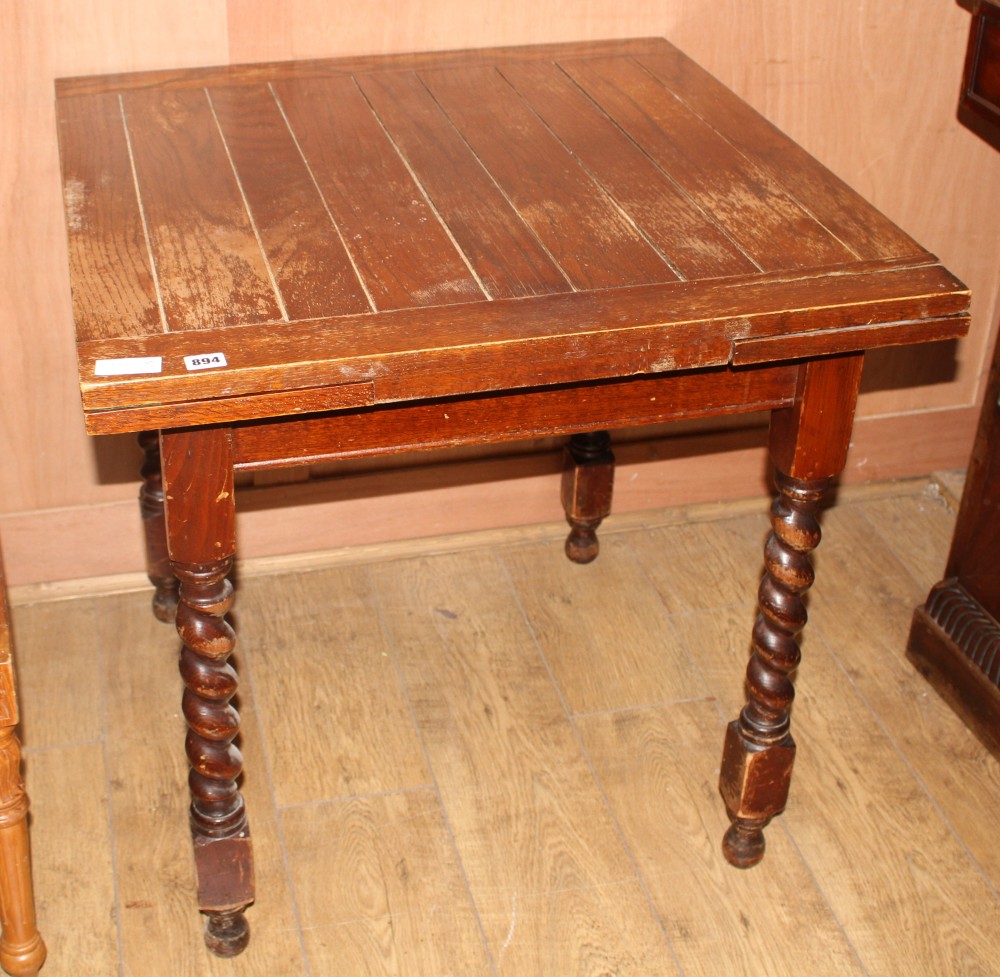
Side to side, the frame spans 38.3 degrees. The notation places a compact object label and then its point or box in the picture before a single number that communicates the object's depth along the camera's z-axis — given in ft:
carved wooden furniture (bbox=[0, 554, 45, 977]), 4.91
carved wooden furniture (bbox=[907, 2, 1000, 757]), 6.74
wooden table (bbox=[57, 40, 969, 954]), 4.45
